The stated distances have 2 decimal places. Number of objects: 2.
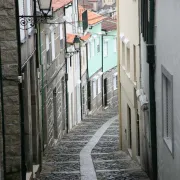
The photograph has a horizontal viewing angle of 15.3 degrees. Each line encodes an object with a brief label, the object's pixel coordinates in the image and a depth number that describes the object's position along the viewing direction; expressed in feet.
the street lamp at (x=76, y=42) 102.65
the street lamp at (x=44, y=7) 52.43
